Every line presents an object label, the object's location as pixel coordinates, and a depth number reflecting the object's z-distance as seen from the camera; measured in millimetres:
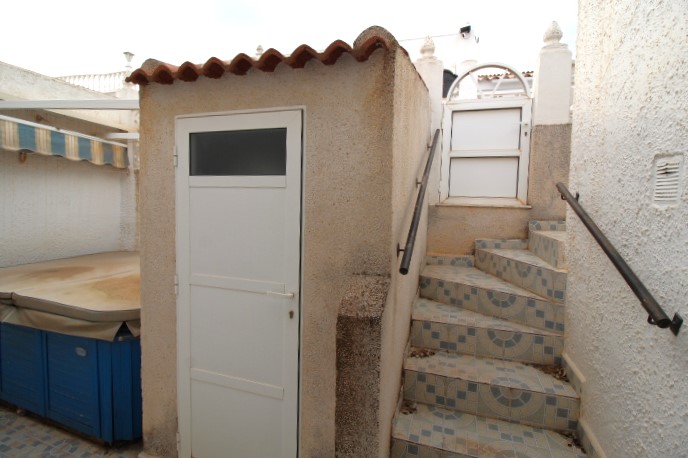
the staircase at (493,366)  3504
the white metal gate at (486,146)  6441
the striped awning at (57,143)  5934
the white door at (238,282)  3531
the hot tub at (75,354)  4555
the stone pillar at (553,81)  6078
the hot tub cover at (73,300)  4469
